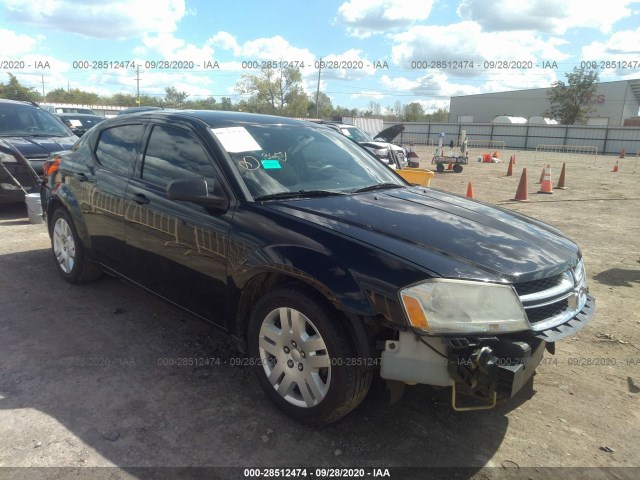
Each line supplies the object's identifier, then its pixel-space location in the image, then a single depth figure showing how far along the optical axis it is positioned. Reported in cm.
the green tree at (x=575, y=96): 5644
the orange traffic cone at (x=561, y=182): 1369
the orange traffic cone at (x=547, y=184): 1262
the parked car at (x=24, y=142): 735
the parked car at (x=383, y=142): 1413
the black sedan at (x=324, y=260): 224
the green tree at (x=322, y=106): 7819
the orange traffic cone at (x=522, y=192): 1113
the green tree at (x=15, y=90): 5468
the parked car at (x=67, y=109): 2435
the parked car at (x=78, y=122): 1274
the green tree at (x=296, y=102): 7306
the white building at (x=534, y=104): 6450
